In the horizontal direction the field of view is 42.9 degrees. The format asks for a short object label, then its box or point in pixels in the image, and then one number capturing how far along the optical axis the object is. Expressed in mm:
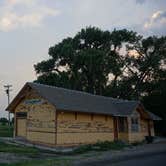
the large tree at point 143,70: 37319
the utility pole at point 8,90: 41624
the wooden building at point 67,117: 17646
